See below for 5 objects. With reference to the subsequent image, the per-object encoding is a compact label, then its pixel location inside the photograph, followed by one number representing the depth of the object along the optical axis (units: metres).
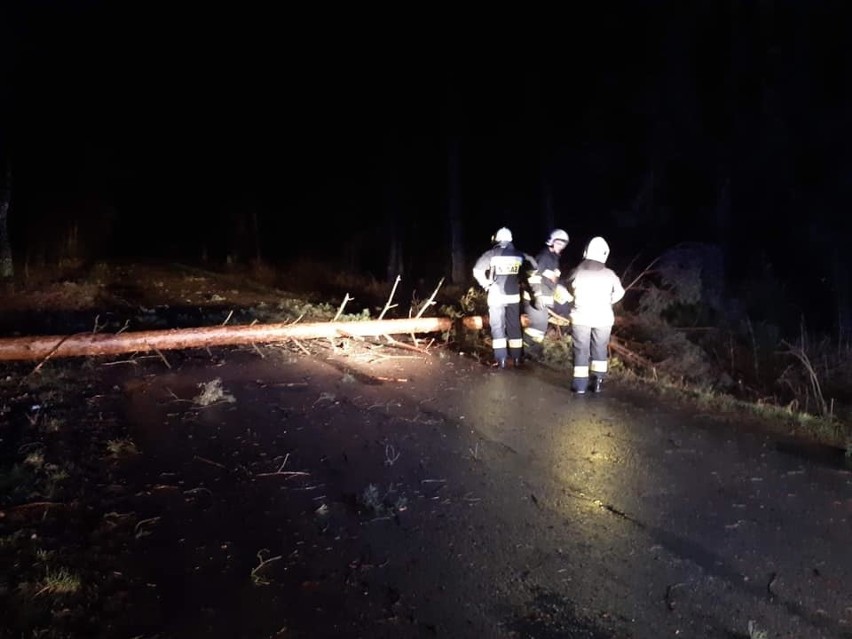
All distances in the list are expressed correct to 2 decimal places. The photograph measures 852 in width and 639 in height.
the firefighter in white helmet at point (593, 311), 7.63
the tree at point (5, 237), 15.81
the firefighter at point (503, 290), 8.82
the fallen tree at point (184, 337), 7.48
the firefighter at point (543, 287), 8.84
